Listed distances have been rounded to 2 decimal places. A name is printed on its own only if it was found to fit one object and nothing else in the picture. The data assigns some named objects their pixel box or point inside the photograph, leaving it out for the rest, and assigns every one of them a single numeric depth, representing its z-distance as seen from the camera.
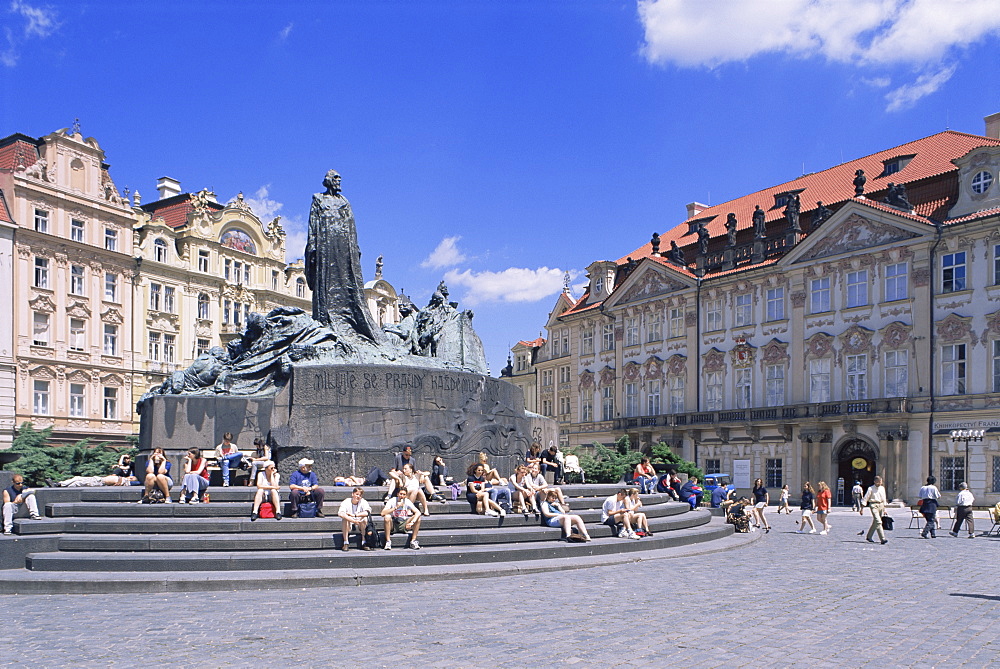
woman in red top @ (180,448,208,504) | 13.86
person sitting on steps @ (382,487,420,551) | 13.15
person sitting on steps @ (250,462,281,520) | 13.42
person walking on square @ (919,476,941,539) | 20.45
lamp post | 31.38
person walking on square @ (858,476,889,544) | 18.83
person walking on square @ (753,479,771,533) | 22.30
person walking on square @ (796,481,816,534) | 21.59
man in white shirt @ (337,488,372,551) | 12.88
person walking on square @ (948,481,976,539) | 20.98
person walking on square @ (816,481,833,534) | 21.38
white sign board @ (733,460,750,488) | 42.47
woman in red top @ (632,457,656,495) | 22.16
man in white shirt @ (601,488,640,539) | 15.69
